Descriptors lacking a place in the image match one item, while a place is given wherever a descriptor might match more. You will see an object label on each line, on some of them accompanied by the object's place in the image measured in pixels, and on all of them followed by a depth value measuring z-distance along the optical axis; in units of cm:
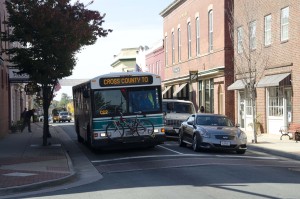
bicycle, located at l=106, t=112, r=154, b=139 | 1811
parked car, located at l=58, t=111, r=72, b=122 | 7341
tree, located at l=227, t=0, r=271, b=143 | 2699
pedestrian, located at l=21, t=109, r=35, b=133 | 3557
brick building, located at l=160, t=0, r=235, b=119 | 3312
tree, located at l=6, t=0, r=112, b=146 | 2041
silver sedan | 1819
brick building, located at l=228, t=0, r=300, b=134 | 2433
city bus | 1812
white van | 2522
